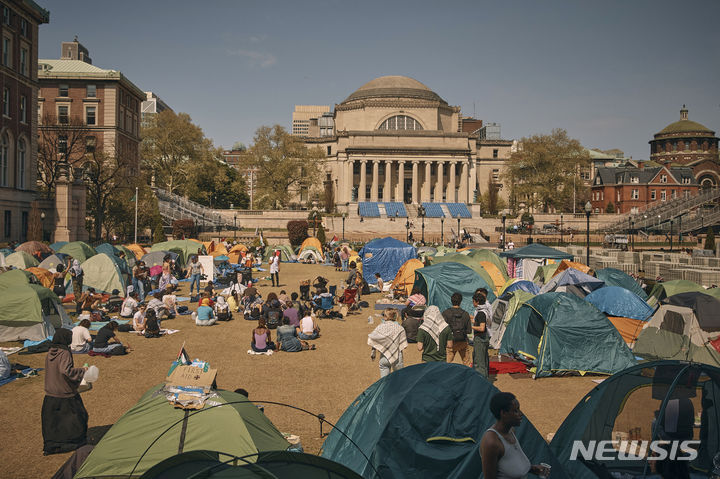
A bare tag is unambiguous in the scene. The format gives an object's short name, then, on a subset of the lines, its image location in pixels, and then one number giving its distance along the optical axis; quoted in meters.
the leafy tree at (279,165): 72.25
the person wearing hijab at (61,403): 8.13
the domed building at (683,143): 106.25
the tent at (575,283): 17.89
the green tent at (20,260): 24.00
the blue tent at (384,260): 30.50
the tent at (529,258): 25.94
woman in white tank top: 4.72
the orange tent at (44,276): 22.20
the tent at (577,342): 12.85
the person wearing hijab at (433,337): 10.55
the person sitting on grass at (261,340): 14.73
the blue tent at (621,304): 15.64
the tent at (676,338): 12.97
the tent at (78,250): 27.15
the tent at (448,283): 18.47
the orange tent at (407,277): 24.23
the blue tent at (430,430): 6.41
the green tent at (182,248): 31.34
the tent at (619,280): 20.11
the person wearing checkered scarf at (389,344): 10.28
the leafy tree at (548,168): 73.25
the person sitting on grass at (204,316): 18.41
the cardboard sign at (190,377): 7.33
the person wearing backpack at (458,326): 11.54
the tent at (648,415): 6.44
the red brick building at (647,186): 79.38
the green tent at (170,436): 6.07
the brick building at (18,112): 39.22
